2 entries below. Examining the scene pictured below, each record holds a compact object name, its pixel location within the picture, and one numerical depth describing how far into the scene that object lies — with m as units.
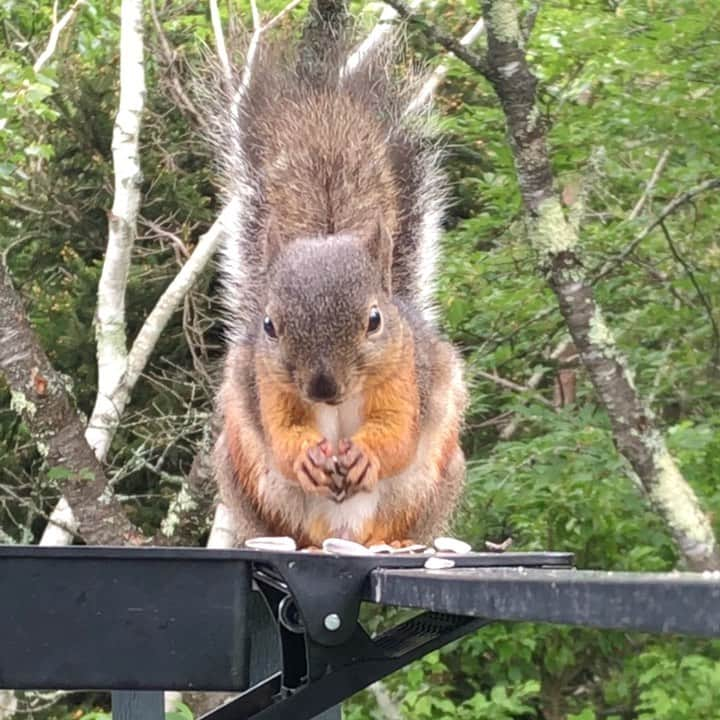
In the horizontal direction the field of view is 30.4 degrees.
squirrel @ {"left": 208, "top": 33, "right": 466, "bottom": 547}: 2.20
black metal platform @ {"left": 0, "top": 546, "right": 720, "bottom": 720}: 1.36
